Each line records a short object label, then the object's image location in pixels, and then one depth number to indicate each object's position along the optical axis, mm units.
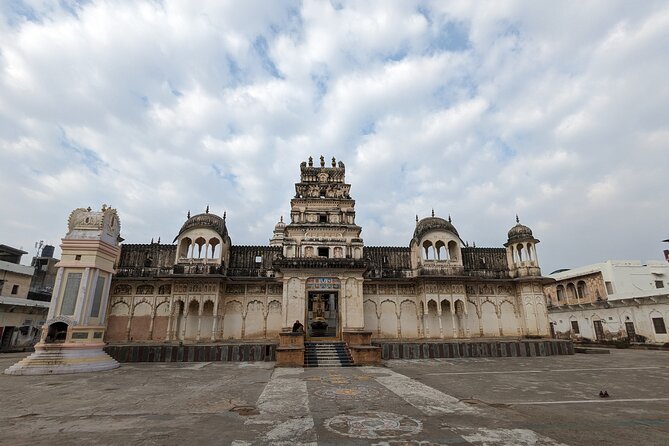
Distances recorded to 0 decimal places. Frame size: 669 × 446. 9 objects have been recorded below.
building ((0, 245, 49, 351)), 27625
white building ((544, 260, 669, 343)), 28734
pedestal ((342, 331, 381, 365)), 17219
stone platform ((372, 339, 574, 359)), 19750
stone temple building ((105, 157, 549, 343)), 24141
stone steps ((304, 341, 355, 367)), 17000
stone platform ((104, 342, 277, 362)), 18750
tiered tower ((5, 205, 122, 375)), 14984
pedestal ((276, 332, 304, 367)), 16500
